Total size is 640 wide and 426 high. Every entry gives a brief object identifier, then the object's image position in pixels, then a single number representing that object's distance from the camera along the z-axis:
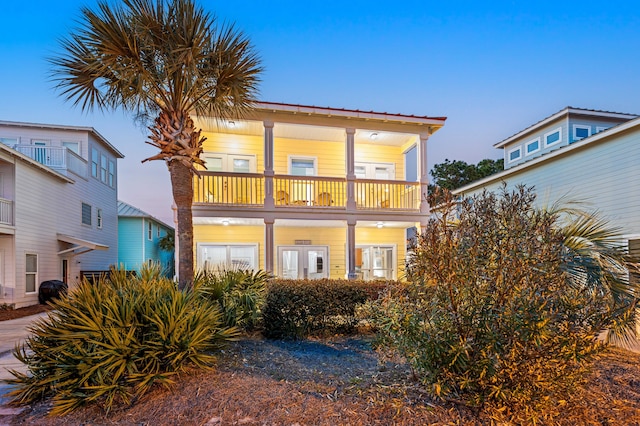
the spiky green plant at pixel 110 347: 3.81
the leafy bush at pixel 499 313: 3.01
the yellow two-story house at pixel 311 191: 10.95
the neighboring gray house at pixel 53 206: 12.97
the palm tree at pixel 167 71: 6.04
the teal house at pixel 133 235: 24.64
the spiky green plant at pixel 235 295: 6.30
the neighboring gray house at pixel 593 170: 8.82
